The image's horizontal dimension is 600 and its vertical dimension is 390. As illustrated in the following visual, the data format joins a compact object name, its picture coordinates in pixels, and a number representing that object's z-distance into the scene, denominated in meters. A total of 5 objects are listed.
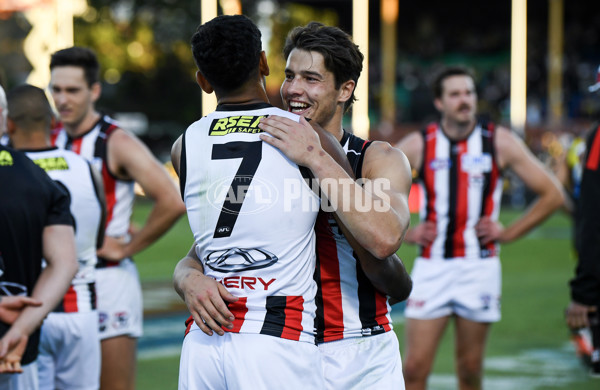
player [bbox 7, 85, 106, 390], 9.70
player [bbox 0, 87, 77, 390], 7.32
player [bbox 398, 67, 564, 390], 12.42
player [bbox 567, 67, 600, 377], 8.70
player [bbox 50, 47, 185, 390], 10.74
